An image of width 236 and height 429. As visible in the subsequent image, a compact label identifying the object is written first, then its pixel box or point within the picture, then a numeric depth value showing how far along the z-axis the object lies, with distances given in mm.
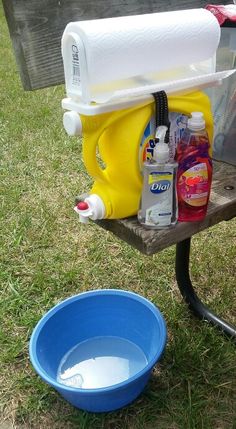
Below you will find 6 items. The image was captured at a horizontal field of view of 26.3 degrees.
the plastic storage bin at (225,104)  1248
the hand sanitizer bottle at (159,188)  1043
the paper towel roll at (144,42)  947
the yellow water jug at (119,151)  1022
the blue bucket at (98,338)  1459
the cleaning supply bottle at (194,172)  1067
